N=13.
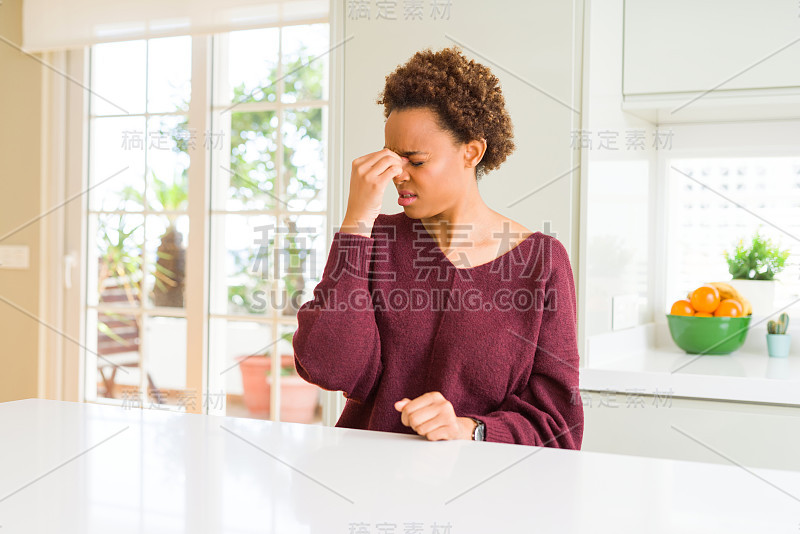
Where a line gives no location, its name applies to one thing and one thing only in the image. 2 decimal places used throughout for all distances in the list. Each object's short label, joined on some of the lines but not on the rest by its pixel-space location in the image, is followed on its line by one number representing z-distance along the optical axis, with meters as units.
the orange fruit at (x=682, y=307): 1.98
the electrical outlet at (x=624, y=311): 1.88
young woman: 1.05
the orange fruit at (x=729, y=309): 1.94
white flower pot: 2.08
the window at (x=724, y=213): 2.12
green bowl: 1.93
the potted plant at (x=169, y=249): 5.43
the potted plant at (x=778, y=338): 1.99
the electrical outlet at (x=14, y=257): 2.94
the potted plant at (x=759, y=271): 2.07
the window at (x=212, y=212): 2.84
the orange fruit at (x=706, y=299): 1.96
